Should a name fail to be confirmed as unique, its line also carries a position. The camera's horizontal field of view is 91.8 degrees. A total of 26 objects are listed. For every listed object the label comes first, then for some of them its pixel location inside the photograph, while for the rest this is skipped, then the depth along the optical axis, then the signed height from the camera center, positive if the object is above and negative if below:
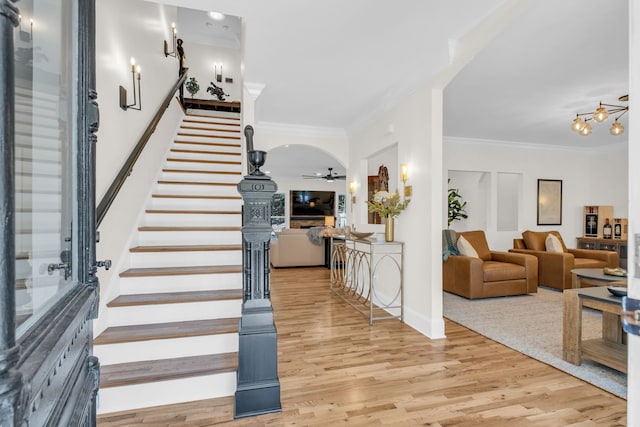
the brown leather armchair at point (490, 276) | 4.41 -0.93
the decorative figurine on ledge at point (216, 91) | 7.24 +2.80
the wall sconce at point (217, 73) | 7.64 +3.40
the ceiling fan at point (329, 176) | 9.91 +1.25
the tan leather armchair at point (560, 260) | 4.88 -0.76
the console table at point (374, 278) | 3.72 -0.95
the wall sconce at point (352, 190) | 5.12 +0.35
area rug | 2.38 -1.23
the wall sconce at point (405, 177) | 3.52 +0.40
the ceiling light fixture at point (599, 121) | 3.24 +1.01
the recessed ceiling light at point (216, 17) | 6.55 +4.16
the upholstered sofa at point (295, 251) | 6.94 -0.89
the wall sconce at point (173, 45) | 4.38 +2.53
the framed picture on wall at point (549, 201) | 6.21 +0.24
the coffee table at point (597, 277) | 3.10 -0.66
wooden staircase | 1.95 -0.71
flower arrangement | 3.62 +0.10
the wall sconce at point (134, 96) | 2.69 +1.07
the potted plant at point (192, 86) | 6.78 +2.72
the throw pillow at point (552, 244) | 5.34 -0.53
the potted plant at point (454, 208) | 6.54 +0.10
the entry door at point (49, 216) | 0.42 -0.02
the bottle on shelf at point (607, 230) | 5.88 -0.31
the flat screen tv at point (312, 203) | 12.37 +0.35
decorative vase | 3.70 -0.18
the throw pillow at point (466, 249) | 4.82 -0.57
